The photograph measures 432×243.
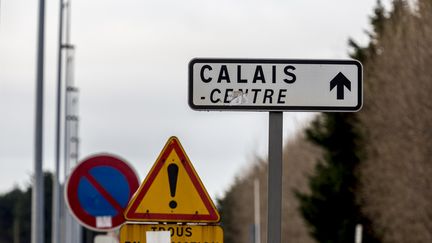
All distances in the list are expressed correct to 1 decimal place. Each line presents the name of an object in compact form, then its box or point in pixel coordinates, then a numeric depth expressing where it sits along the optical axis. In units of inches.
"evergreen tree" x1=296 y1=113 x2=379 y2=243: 2427.4
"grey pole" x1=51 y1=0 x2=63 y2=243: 1462.8
